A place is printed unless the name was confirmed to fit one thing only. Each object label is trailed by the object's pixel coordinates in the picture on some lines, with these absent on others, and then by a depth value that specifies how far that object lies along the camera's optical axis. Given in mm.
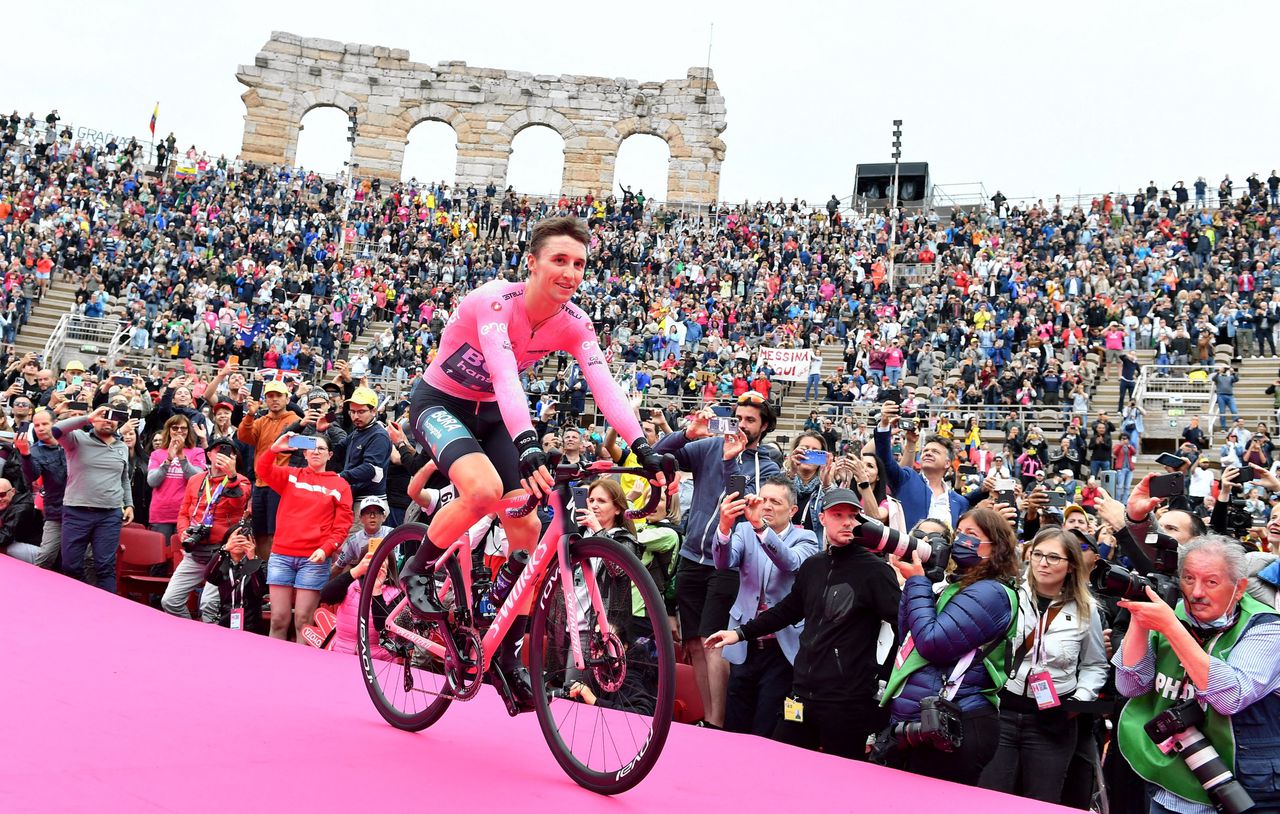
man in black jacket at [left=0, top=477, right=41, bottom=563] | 9273
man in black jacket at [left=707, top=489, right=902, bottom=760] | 4949
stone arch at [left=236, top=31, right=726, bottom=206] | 41094
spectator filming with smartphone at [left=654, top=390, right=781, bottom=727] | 6250
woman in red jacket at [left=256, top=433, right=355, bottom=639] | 7539
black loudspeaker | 39281
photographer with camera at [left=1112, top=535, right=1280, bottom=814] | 3771
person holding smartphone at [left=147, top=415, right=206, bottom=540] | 9164
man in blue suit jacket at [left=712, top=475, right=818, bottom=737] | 5770
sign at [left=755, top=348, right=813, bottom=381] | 23328
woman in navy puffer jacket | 4551
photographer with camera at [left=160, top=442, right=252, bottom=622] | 8281
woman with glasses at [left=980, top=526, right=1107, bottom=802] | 4836
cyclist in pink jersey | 4039
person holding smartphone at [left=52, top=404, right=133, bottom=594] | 8375
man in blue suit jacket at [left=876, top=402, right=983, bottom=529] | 7207
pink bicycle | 3496
